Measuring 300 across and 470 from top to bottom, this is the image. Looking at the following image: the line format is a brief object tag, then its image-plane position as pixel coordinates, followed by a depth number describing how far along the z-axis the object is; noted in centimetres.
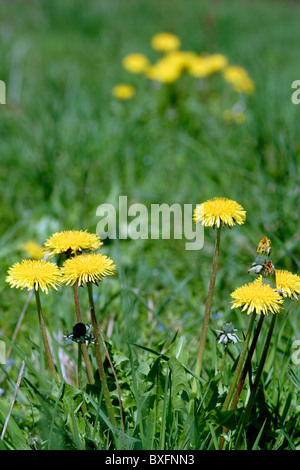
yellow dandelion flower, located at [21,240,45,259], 261
